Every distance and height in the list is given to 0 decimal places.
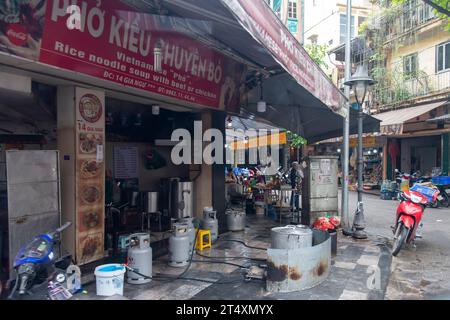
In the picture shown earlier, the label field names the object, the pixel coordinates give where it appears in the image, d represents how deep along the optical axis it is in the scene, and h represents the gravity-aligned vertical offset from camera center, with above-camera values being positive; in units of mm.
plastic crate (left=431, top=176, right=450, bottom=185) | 12820 -968
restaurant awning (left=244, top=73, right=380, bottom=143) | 8148 +1156
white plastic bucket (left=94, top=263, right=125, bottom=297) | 4091 -1463
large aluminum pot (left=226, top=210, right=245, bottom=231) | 8258 -1534
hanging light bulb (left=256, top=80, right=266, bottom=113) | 7982 +1147
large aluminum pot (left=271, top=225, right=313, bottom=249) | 4746 -1144
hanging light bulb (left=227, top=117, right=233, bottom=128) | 10430 +1083
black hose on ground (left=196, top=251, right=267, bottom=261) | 5965 -1772
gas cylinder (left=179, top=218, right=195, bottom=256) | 6020 -1320
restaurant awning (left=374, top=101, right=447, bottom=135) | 14344 +1595
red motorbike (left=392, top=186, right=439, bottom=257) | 6367 -1097
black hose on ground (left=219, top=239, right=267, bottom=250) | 6695 -1783
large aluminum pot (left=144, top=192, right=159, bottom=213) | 7305 -965
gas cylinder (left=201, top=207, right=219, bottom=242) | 7117 -1364
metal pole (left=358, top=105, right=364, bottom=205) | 7992 +11
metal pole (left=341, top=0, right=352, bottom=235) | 8484 +40
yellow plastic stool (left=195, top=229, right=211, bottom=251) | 6480 -1594
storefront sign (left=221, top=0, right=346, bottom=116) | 3352 +1328
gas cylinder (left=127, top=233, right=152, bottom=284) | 4672 -1358
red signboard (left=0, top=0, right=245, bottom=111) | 3699 +1488
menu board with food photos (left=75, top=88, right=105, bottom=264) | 5004 -266
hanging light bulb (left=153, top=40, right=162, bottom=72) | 5255 +1535
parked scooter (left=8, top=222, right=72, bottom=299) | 3336 -1108
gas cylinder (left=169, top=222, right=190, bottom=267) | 5418 -1425
